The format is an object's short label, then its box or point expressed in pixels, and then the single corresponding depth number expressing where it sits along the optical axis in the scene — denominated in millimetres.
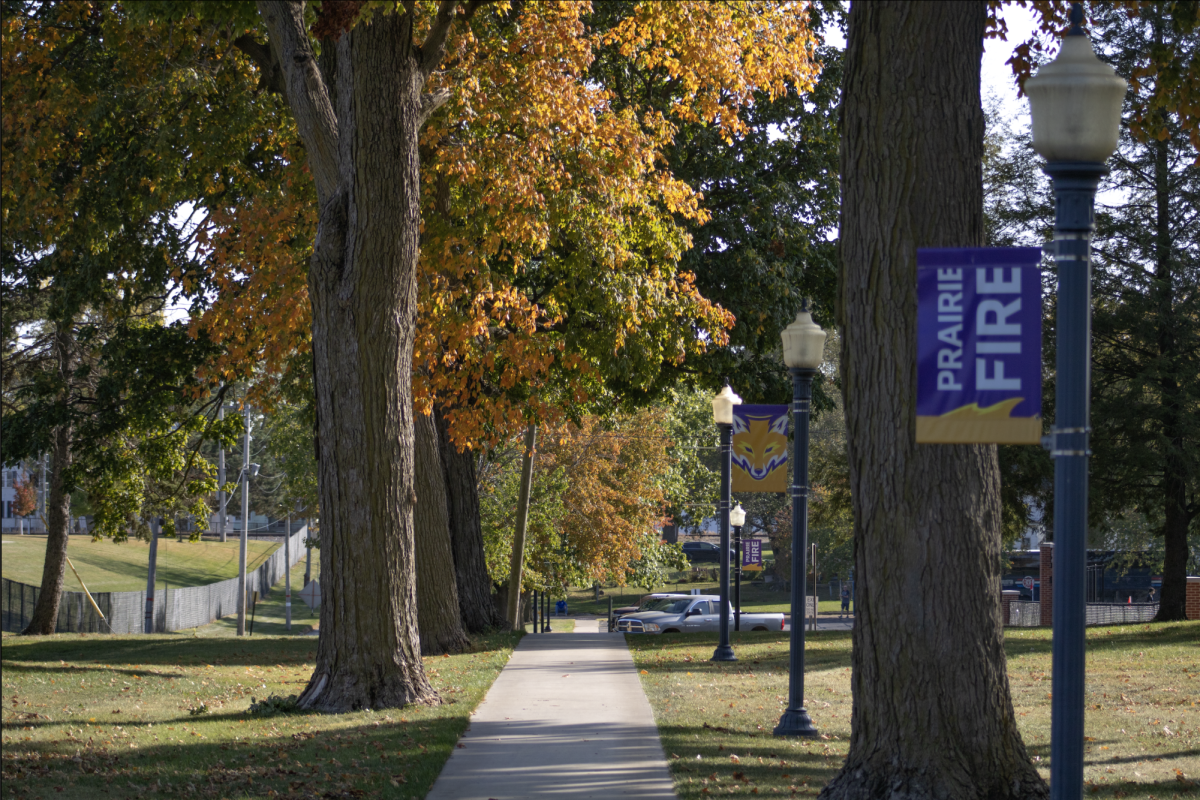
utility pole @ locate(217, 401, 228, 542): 40722
